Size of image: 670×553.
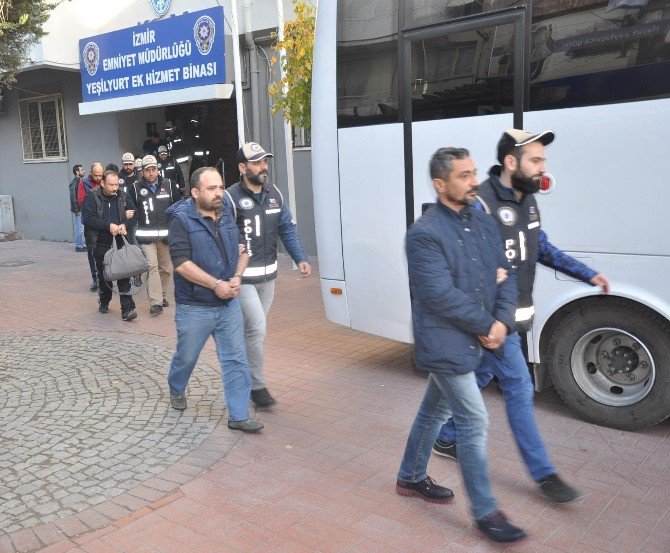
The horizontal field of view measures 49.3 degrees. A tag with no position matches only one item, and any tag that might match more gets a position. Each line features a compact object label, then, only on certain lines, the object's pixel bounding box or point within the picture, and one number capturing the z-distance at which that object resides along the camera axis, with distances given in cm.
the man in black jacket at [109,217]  875
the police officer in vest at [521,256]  381
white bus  452
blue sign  1263
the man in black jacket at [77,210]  1395
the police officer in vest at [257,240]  534
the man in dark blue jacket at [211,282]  491
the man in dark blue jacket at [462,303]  334
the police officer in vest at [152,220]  907
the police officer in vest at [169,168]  1385
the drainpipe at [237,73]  1132
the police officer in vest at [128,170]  1162
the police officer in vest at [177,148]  1480
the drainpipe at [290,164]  1169
